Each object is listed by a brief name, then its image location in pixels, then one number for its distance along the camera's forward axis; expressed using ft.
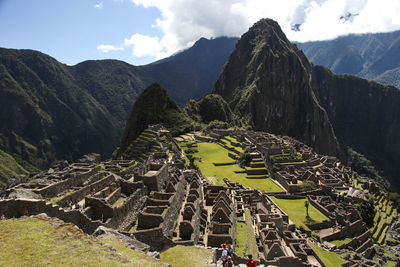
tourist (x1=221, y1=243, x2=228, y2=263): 50.11
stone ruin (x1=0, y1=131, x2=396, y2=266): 60.64
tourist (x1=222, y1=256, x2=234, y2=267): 46.94
